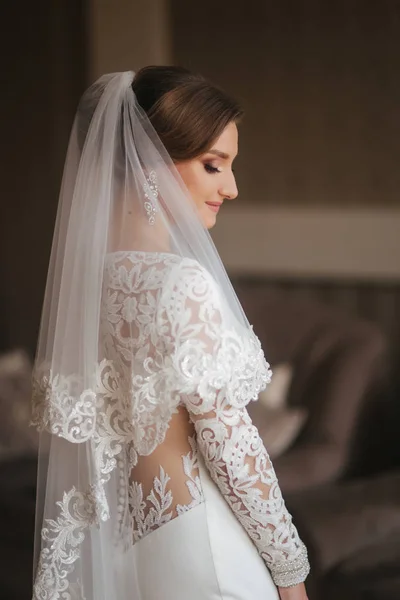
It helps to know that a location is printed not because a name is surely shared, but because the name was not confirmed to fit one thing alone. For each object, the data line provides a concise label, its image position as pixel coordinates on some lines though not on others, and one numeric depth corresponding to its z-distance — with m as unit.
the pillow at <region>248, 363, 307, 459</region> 3.26
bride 1.88
